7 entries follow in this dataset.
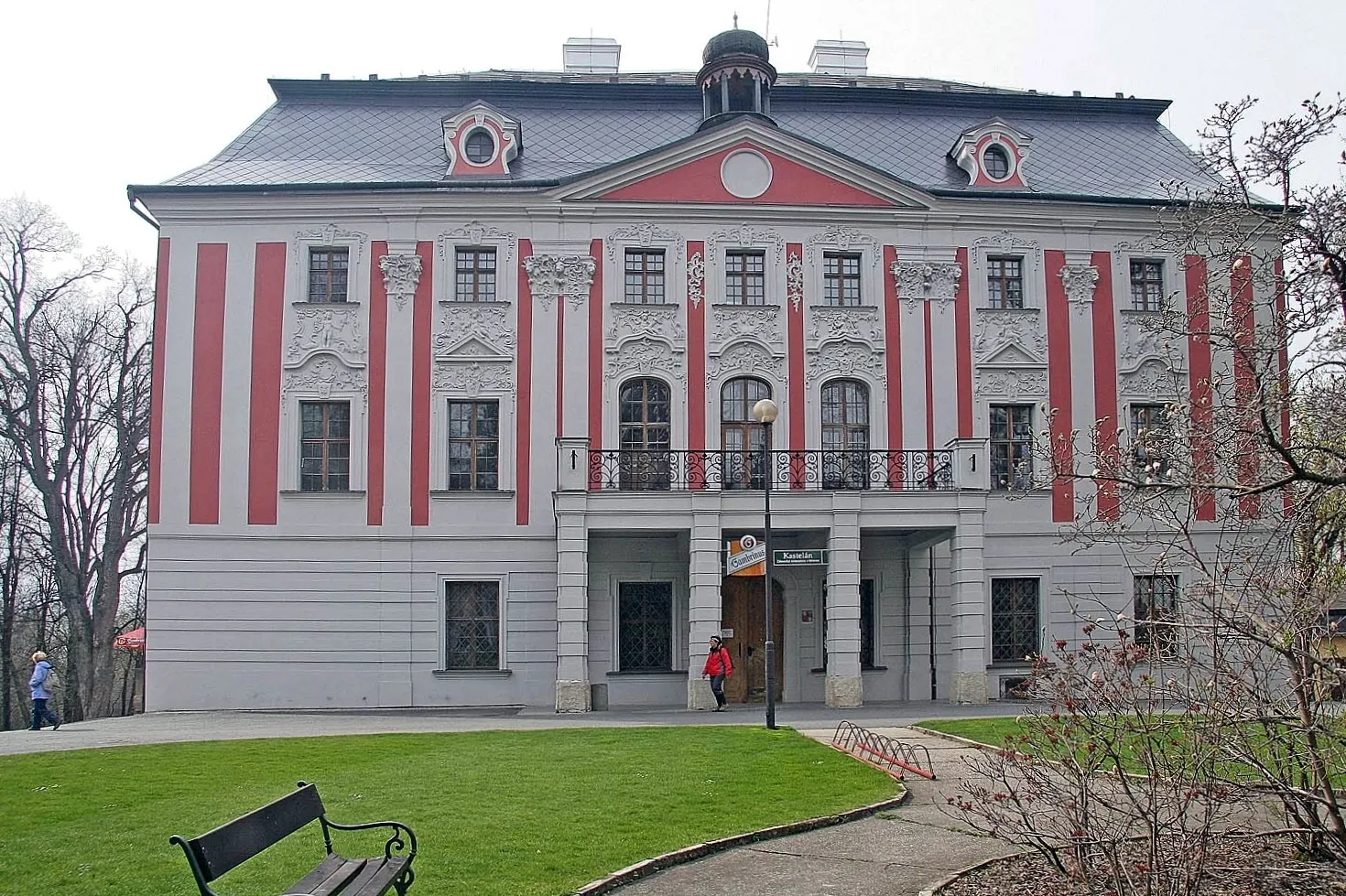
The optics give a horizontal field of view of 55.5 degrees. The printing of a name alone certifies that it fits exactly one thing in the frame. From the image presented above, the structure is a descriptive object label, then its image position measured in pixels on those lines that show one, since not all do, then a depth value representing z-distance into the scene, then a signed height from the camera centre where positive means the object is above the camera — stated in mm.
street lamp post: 18812 +1118
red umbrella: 33562 -1948
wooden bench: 6074 -1472
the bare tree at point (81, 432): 36281 +3934
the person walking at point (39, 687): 24016 -2257
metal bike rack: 13766 -2193
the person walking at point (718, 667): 23359 -1863
